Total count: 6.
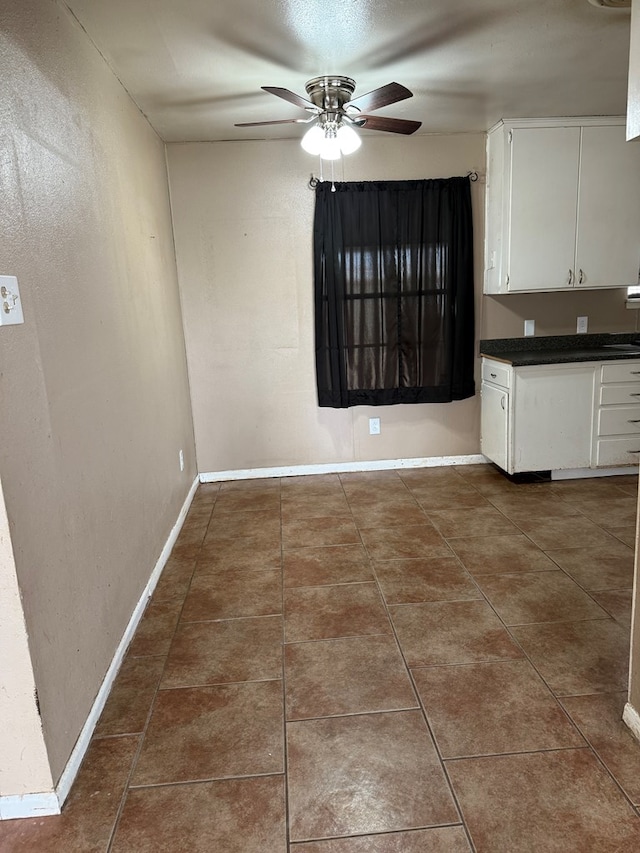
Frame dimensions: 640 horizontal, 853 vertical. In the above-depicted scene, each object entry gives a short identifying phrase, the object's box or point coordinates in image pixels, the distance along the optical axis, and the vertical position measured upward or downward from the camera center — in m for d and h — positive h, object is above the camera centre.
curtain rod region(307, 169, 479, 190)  4.05 +0.87
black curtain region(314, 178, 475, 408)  4.06 +0.09
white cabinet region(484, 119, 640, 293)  3.83 +0.61
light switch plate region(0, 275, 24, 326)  1.42 +0.06
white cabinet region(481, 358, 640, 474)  3.90 -0.80
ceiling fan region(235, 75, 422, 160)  2.84 +0.92
